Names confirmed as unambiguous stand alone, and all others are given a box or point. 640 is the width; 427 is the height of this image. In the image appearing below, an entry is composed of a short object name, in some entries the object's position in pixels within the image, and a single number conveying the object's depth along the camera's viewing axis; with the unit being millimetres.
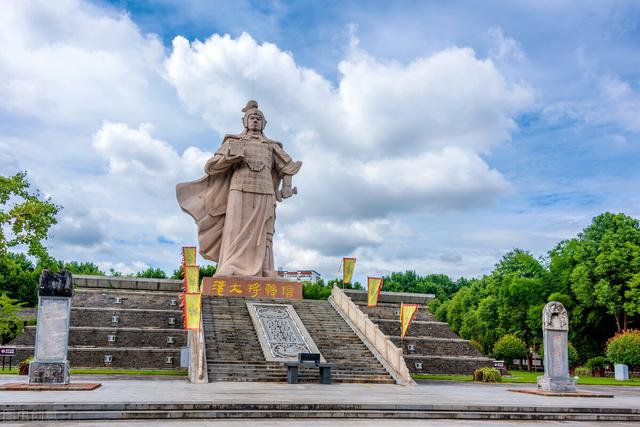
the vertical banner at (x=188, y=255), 29422
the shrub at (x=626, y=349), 29516
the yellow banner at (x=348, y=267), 31062
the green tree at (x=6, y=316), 27466
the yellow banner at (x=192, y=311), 20906
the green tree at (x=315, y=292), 57066
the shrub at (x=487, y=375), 24703
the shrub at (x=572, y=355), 36438
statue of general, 30172
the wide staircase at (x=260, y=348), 20219
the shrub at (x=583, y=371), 36062
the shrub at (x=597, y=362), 36362
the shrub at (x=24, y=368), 21828
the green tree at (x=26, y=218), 24281
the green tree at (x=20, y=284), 50156
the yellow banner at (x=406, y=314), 23406
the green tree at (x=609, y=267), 36156
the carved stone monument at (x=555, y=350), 18766
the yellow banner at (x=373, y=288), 28406
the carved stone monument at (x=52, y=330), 16281
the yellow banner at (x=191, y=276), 25219
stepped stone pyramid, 21312
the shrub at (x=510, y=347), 39906
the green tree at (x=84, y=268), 66500
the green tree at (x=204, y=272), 66038
